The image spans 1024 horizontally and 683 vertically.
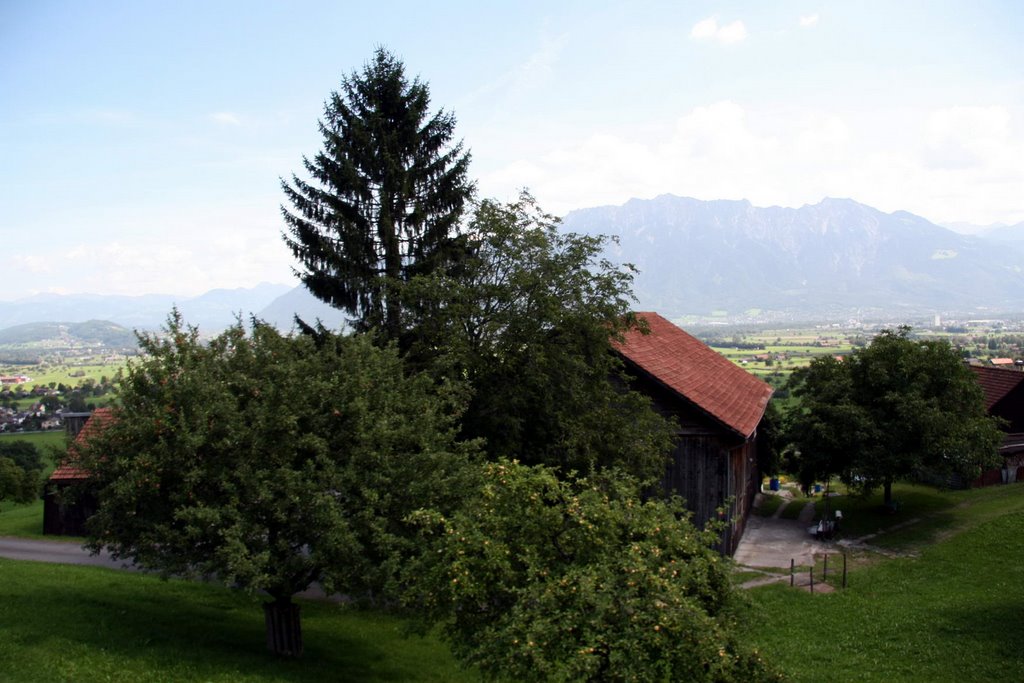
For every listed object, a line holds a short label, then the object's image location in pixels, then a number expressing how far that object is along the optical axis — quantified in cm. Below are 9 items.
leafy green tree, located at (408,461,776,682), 1047
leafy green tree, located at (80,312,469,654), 1464
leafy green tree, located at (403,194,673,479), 2281
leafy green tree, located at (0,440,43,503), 4650
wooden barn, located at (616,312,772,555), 2780
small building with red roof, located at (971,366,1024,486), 4456
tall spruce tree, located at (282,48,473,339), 2641
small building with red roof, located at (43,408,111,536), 3200
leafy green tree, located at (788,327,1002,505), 3017
